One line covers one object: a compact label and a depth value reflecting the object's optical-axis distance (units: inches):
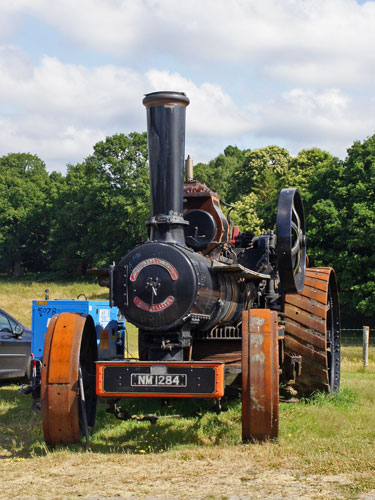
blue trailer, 409.1
